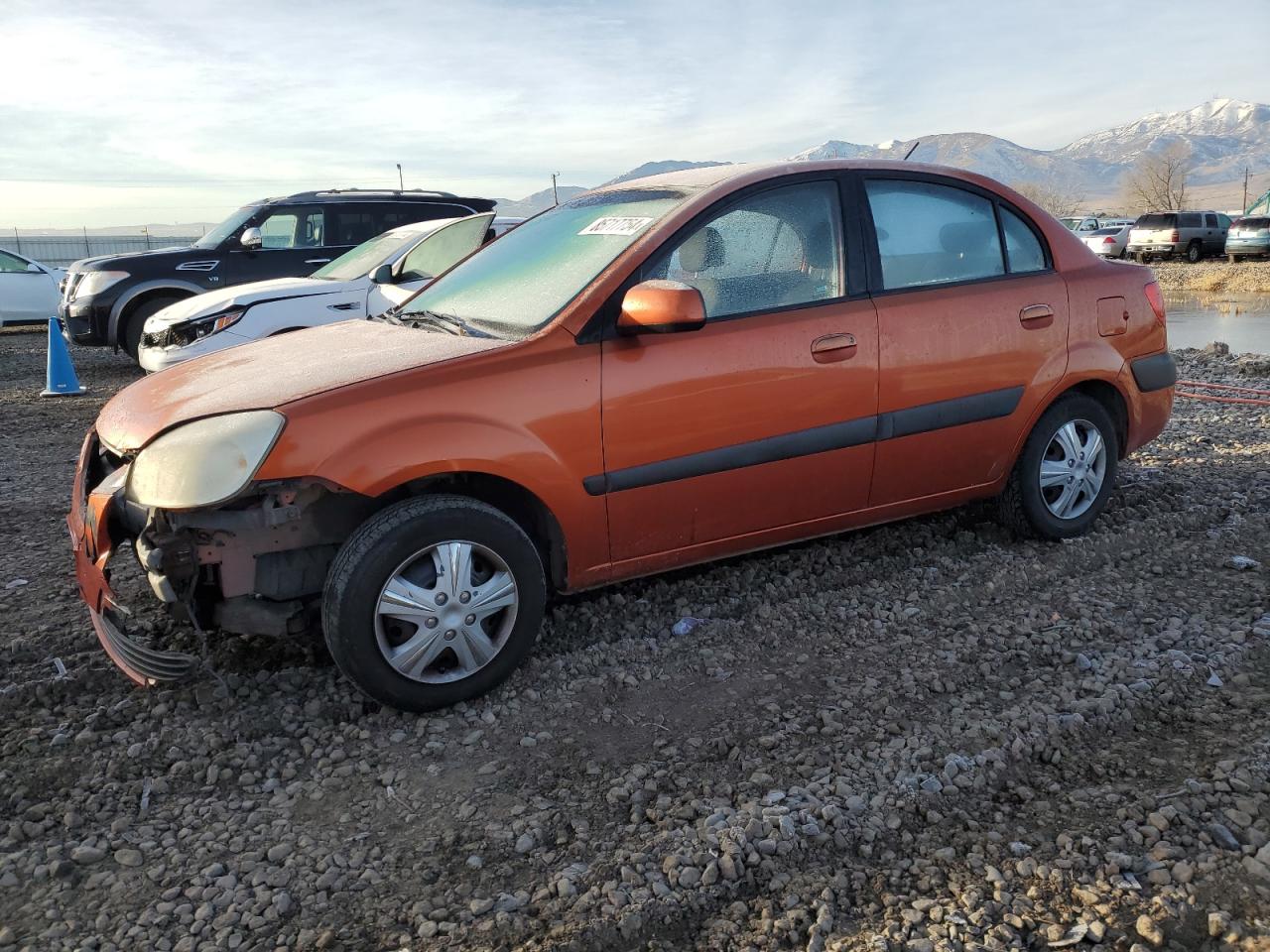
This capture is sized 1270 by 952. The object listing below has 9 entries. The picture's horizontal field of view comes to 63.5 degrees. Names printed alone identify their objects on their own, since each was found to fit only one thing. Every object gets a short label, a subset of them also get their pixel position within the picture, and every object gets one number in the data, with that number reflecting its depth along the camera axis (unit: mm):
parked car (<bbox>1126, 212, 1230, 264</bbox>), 31922
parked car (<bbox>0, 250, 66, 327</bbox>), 15898
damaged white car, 7727
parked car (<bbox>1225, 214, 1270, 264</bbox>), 29781
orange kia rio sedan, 3176
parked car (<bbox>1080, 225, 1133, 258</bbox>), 33594
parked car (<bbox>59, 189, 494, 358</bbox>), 10805
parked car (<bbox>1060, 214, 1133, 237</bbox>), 41544
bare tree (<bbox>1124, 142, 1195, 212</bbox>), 91125
